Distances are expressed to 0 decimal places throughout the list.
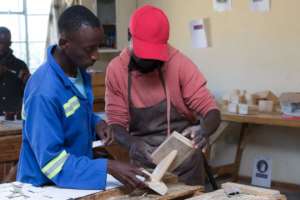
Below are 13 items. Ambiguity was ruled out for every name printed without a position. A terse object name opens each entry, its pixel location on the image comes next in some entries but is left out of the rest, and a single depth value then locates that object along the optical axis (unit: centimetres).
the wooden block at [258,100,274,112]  429
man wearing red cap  245
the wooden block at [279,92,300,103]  399
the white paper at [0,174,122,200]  175
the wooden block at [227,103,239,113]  437
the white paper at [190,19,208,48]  499
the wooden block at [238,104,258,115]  430
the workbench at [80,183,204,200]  180
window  538
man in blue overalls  171
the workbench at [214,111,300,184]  397
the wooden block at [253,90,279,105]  435
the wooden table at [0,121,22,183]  374
